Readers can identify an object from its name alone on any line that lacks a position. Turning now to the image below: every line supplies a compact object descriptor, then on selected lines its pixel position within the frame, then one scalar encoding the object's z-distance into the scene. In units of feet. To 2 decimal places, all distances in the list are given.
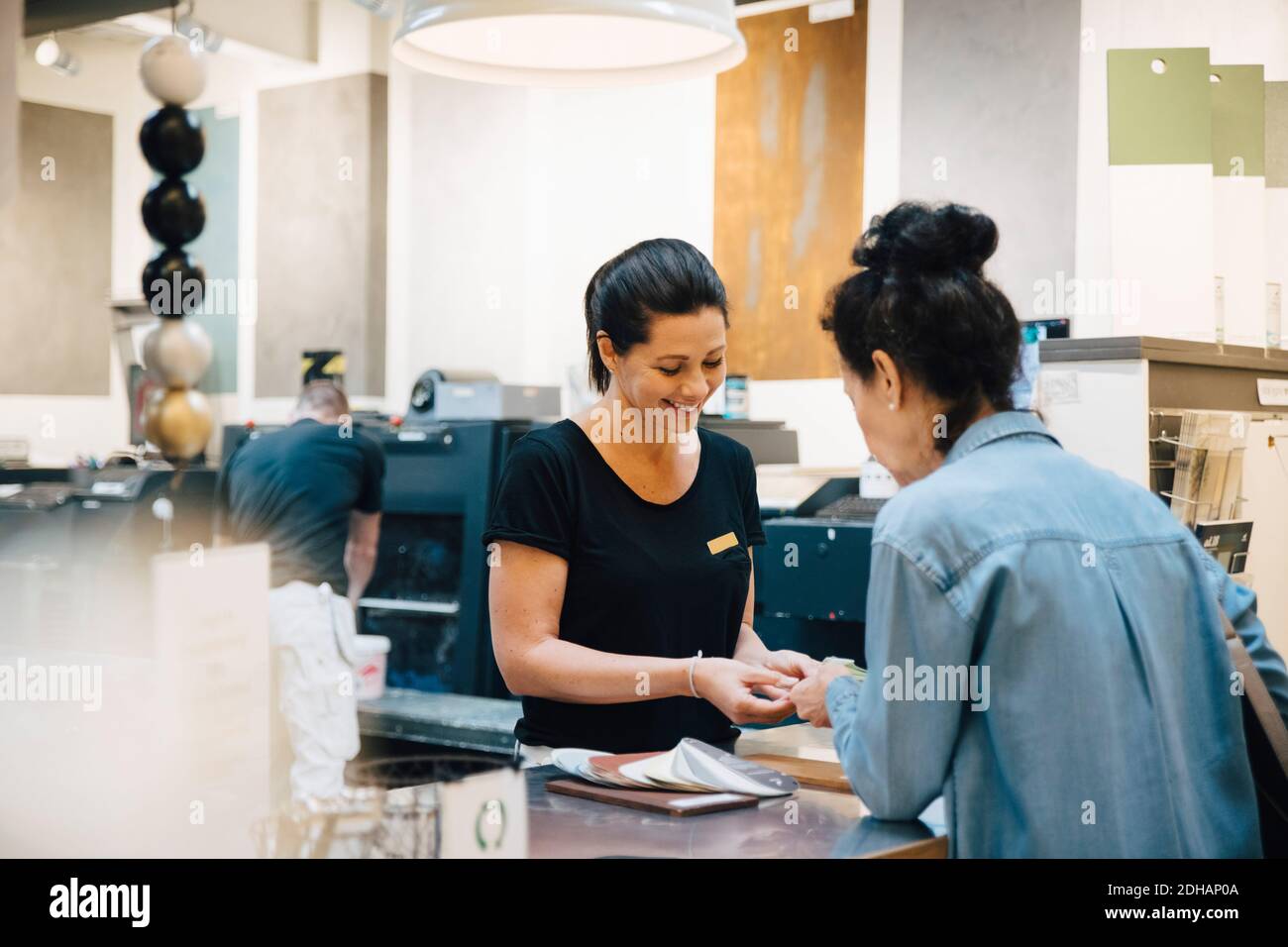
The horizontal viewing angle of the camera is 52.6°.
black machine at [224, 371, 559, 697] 16.98
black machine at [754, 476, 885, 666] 12.53
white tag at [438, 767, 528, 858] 3.91
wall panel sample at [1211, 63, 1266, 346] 11.14
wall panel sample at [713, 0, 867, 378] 17.79
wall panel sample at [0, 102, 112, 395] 26.71
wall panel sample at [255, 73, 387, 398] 23.06
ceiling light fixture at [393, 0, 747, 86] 6.40
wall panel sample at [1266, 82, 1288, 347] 14.10
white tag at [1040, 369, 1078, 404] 9.68
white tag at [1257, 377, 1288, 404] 11.05
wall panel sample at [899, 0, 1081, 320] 15.98
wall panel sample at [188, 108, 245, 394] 25.09
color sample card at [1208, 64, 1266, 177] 11.39
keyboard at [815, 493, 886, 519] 12.69
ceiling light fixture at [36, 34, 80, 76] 18.54
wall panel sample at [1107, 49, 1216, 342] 10.69
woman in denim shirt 4.49
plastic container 17.10
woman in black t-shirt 6.49
